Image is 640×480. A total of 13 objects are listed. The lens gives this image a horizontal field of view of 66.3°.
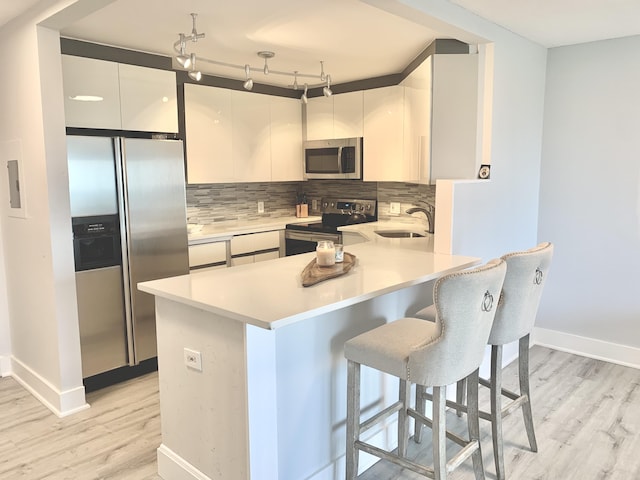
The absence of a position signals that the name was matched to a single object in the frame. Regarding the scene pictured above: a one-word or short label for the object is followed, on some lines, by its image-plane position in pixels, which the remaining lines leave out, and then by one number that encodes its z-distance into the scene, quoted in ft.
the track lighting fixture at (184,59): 8.30
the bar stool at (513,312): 7.18
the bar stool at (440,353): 5.77
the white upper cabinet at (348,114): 14.82
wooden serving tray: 7.03
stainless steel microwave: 14.99
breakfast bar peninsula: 6.03
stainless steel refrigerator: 10.04
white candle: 7.91
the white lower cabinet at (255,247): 13.87
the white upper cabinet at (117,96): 10.37
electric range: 14.47
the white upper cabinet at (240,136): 13.43
